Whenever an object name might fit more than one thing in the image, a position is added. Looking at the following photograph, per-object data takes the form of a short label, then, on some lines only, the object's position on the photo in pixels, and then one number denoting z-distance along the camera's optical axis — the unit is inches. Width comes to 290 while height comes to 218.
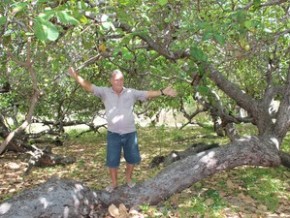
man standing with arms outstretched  262.4
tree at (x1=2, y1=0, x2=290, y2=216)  263.1
